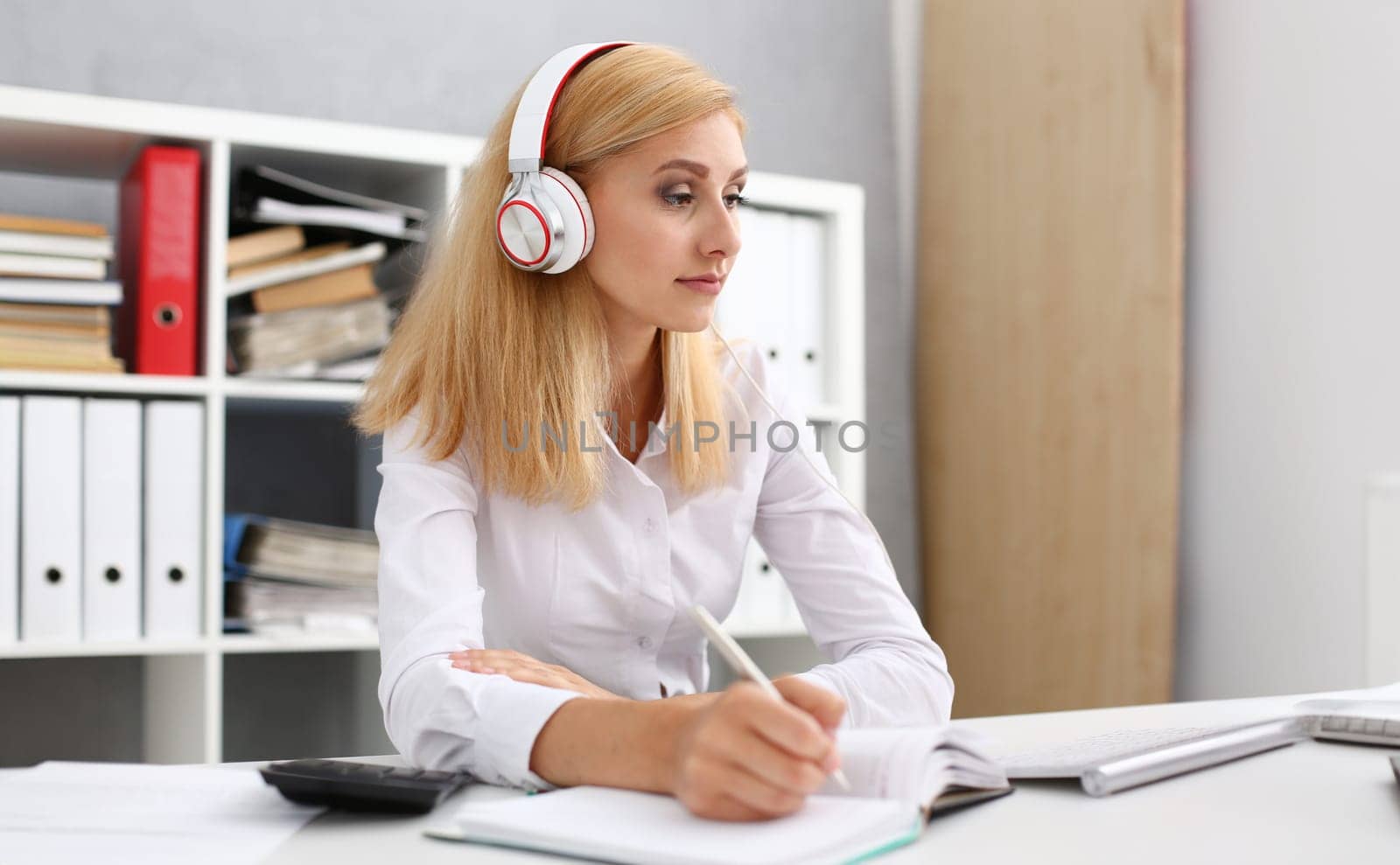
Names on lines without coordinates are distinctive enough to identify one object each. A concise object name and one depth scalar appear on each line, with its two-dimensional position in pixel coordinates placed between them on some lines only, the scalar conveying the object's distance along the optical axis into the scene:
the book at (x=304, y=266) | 1.80
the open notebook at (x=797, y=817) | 0.61
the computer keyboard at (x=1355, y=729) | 0.96
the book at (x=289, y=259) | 1.81
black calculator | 0.72
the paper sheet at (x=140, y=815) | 0.65
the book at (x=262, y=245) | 1.80
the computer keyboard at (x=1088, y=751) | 0.79
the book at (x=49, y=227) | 1.68
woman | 1.16
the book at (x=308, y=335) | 1.83
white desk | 0.64
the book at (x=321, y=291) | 1.83
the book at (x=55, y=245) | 1.68
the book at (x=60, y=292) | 1.67
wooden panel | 2.23
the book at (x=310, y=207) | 1.81
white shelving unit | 1.71
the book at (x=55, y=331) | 1.68
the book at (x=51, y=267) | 1.68
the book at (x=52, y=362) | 1.67
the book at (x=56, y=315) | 1.68
